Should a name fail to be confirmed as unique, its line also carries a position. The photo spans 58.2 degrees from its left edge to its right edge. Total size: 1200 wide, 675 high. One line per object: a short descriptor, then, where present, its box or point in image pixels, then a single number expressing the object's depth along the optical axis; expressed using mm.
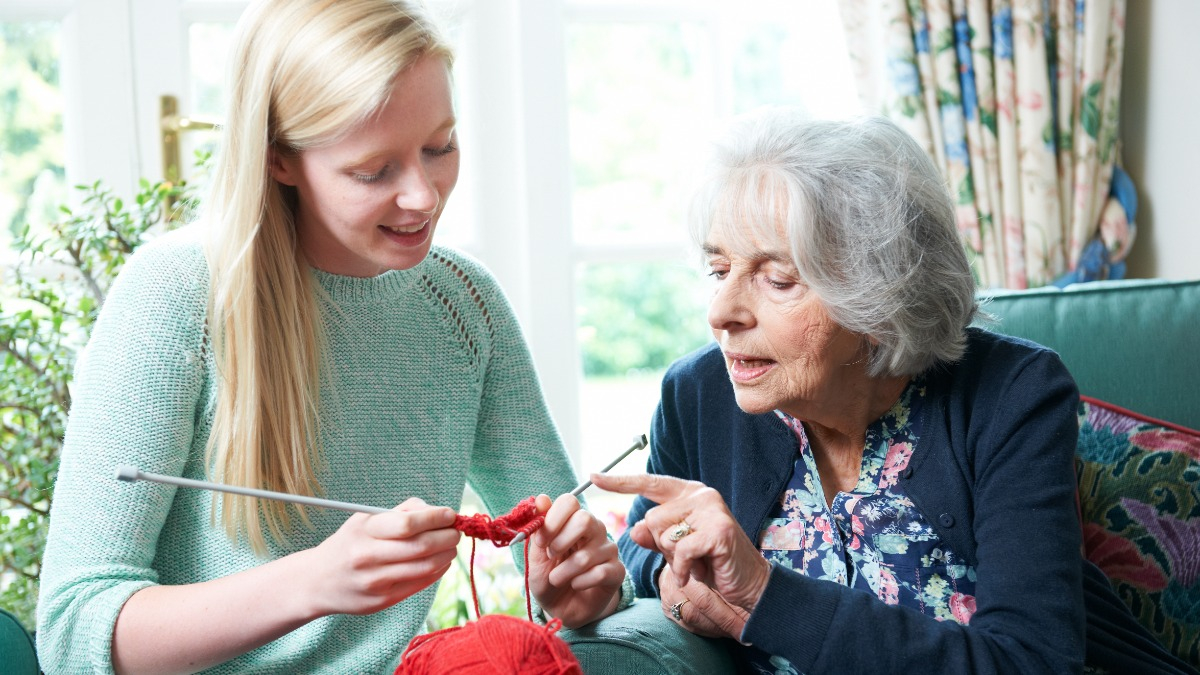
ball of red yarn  1017
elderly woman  1170
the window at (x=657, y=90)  2615
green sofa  1326
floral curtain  2254
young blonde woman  1128
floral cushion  1483
